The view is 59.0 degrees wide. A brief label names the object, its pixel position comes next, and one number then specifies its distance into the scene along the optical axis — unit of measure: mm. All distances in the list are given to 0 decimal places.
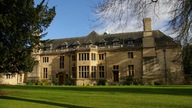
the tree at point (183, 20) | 7498
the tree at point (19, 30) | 11798
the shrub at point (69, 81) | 30616
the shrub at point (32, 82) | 31144
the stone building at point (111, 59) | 28213
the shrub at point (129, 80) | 27939
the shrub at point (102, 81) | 28667
